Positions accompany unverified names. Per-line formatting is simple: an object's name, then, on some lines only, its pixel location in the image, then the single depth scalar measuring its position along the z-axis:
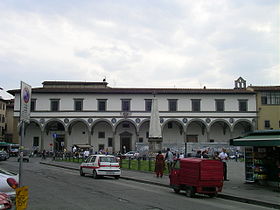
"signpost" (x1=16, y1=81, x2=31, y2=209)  7.28
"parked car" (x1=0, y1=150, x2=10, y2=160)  40.50
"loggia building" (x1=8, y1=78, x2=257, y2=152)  52.75
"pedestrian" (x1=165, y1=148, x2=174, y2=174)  21.53
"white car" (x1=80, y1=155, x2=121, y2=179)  20.16
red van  12.54
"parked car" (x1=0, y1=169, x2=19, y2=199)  9.75
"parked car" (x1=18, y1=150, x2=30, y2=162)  39.77
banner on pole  7.40
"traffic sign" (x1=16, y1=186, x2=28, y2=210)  5.94
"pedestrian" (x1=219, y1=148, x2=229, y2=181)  20.20
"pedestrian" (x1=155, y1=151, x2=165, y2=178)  19.86
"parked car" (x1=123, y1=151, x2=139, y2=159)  43.15
